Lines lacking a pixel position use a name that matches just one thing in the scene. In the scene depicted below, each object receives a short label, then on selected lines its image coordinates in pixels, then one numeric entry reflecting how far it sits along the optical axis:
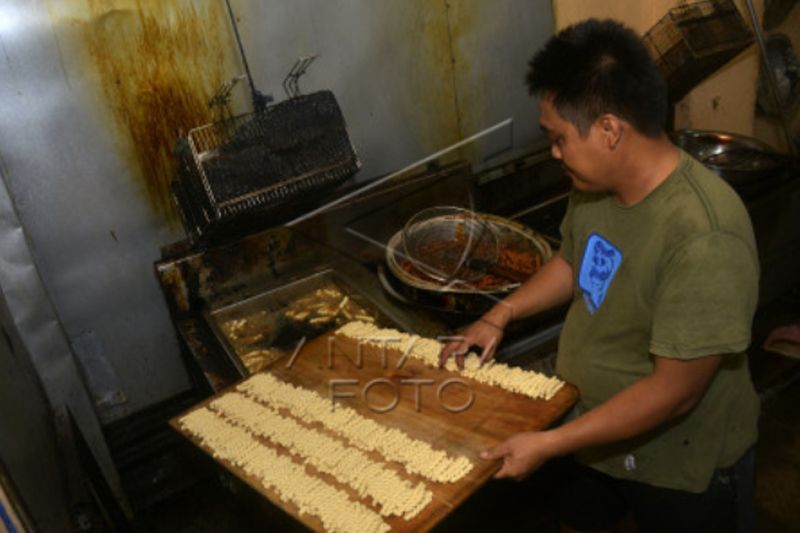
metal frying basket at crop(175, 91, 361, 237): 2.52
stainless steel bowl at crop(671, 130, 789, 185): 3.52
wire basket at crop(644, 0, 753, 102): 3.74
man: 1.41
